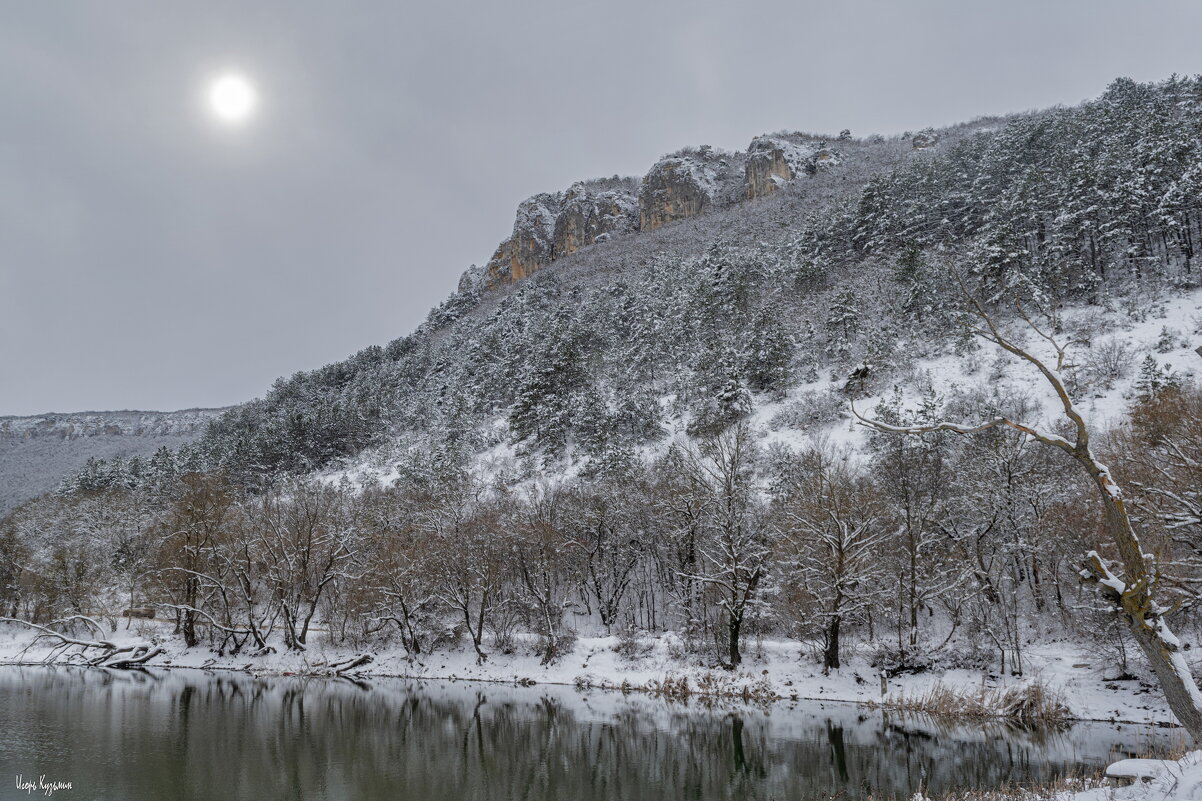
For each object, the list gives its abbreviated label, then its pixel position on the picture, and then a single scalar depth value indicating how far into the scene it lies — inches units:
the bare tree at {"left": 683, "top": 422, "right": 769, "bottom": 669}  1168.2
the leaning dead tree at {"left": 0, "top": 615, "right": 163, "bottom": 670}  1504.7
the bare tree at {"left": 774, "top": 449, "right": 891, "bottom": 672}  1081.4
